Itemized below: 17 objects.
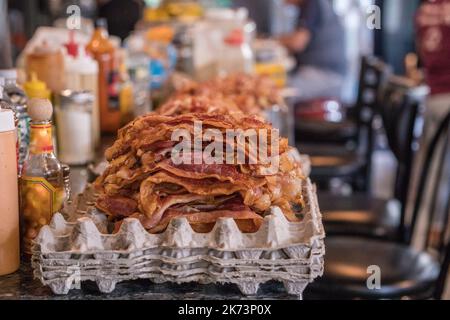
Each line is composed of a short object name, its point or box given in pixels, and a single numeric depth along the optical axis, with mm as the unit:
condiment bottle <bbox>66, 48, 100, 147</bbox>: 2074
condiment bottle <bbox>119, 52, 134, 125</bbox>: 2404
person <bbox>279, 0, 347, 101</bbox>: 5727
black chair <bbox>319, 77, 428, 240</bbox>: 2514
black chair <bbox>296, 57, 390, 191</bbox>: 3500
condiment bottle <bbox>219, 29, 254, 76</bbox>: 3232
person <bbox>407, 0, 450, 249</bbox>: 3744
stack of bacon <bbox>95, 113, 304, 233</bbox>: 1101
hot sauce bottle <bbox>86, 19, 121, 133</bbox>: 2314
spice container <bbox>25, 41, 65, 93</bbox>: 1990
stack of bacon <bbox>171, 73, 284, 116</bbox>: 2277
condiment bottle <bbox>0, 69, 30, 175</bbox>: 1470
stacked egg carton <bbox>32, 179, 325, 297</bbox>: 1017
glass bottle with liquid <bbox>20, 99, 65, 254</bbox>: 1222
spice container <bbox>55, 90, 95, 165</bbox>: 1912
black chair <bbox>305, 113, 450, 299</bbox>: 2035
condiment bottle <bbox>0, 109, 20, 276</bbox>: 1116
